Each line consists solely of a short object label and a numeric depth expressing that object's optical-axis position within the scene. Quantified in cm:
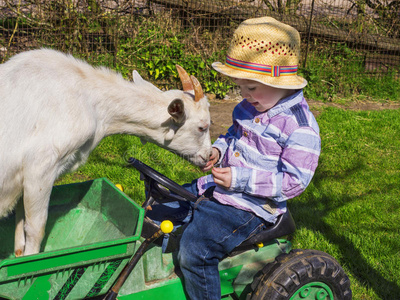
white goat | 271
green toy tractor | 222
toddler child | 269
